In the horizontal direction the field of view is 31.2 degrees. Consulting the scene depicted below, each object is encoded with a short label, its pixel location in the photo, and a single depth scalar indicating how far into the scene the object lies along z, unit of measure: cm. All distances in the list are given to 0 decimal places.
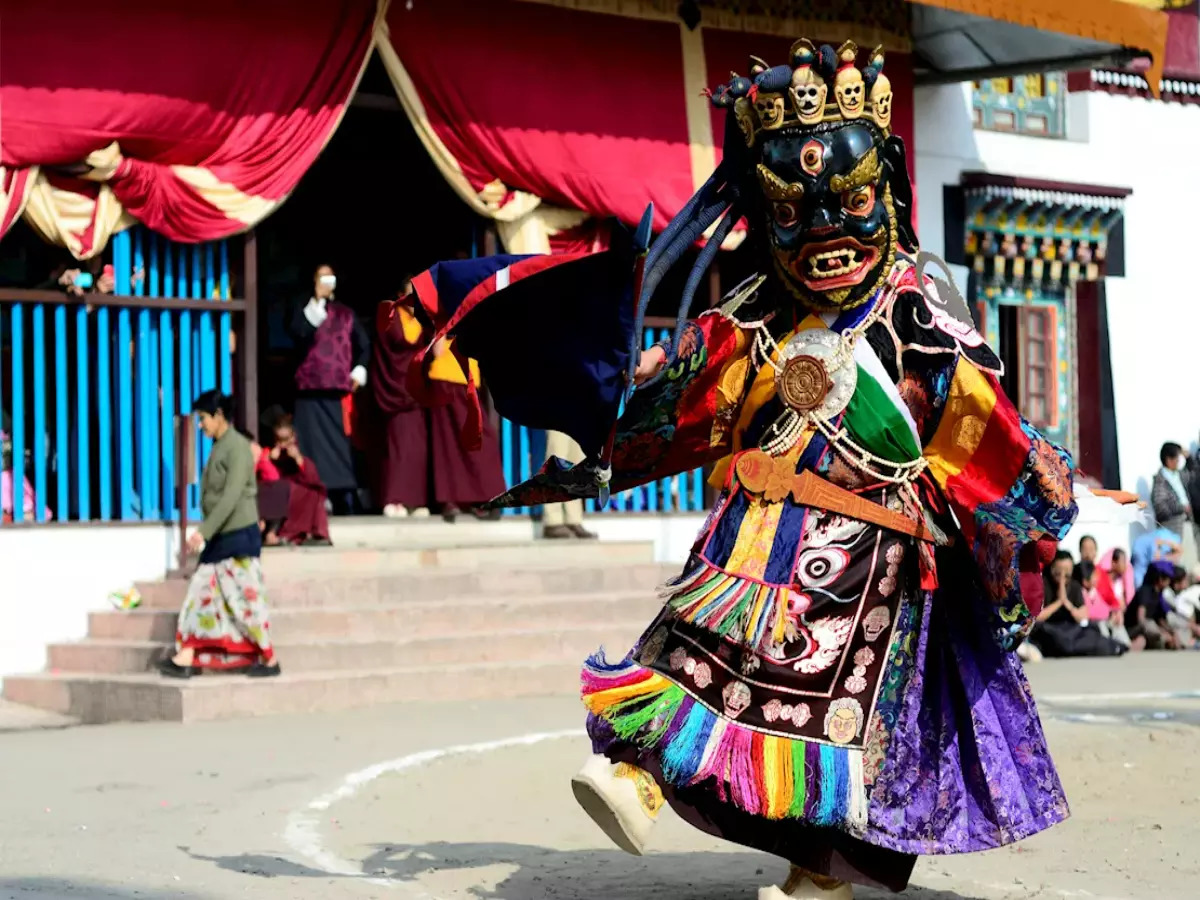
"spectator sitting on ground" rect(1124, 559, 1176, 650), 1495
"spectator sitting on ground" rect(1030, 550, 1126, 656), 1395
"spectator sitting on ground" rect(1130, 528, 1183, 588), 1583
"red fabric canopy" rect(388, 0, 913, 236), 1277
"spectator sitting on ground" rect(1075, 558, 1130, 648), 1462
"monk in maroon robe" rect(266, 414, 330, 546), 1216
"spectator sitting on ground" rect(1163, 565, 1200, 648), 1503
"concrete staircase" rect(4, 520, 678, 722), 1040
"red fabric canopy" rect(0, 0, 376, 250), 1118
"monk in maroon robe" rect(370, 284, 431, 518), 1305
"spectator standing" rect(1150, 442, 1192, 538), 1658
